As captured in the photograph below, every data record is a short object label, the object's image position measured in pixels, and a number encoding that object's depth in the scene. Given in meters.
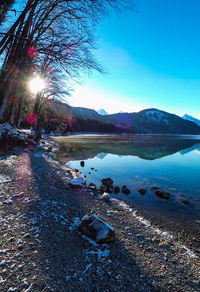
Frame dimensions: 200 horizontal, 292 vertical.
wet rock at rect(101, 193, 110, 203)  7.21
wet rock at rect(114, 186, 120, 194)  9.12
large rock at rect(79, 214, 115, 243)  3.69
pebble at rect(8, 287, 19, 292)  2.18
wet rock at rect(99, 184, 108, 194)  8.59
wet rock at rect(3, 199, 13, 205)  4.64
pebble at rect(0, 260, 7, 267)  2.56
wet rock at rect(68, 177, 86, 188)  7.87
